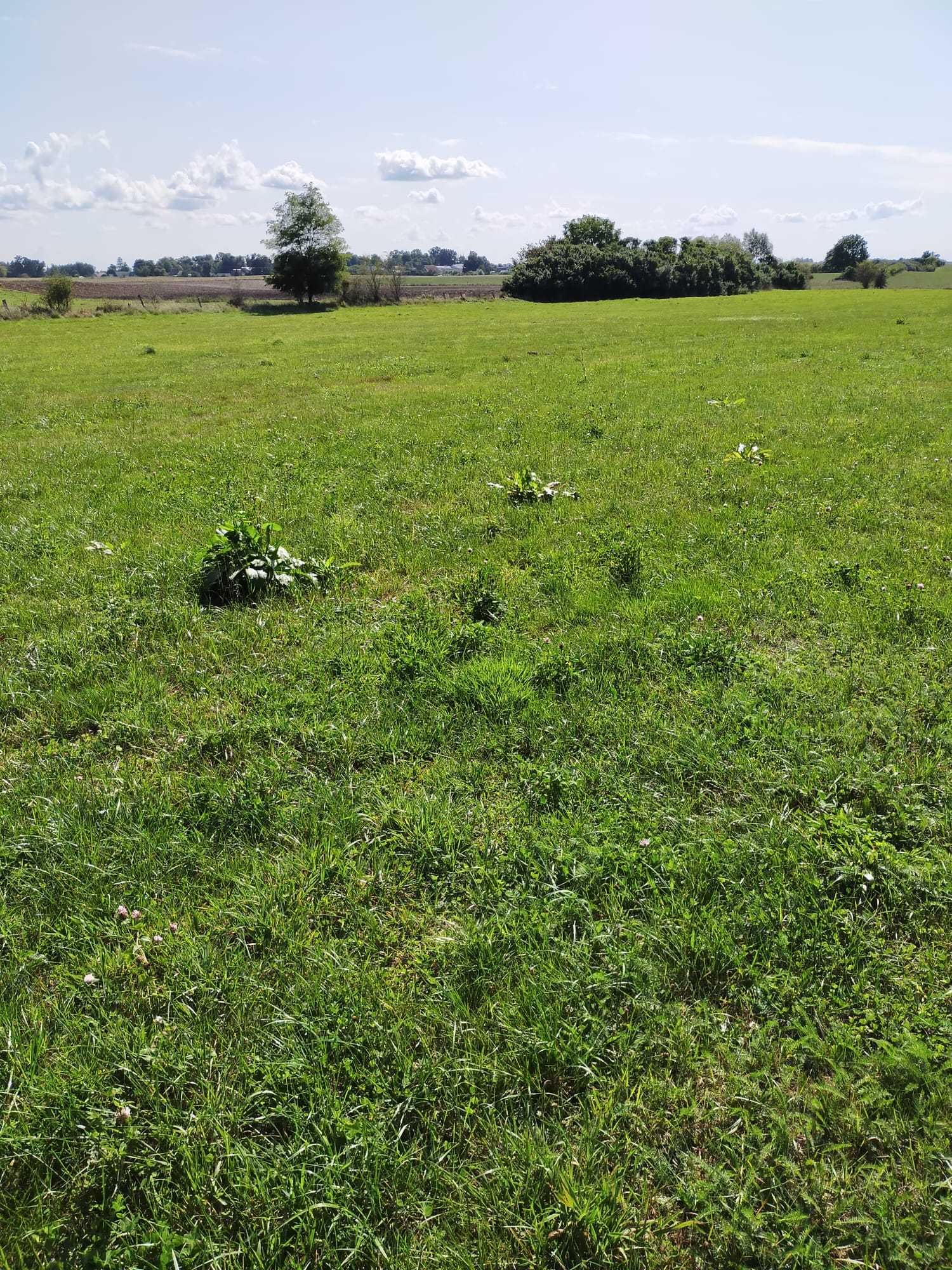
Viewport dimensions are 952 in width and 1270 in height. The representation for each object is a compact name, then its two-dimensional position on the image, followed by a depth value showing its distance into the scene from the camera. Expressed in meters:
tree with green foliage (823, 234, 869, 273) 146.88
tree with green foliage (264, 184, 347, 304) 70.00
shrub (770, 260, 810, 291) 104.00
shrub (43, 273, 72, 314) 50.78
